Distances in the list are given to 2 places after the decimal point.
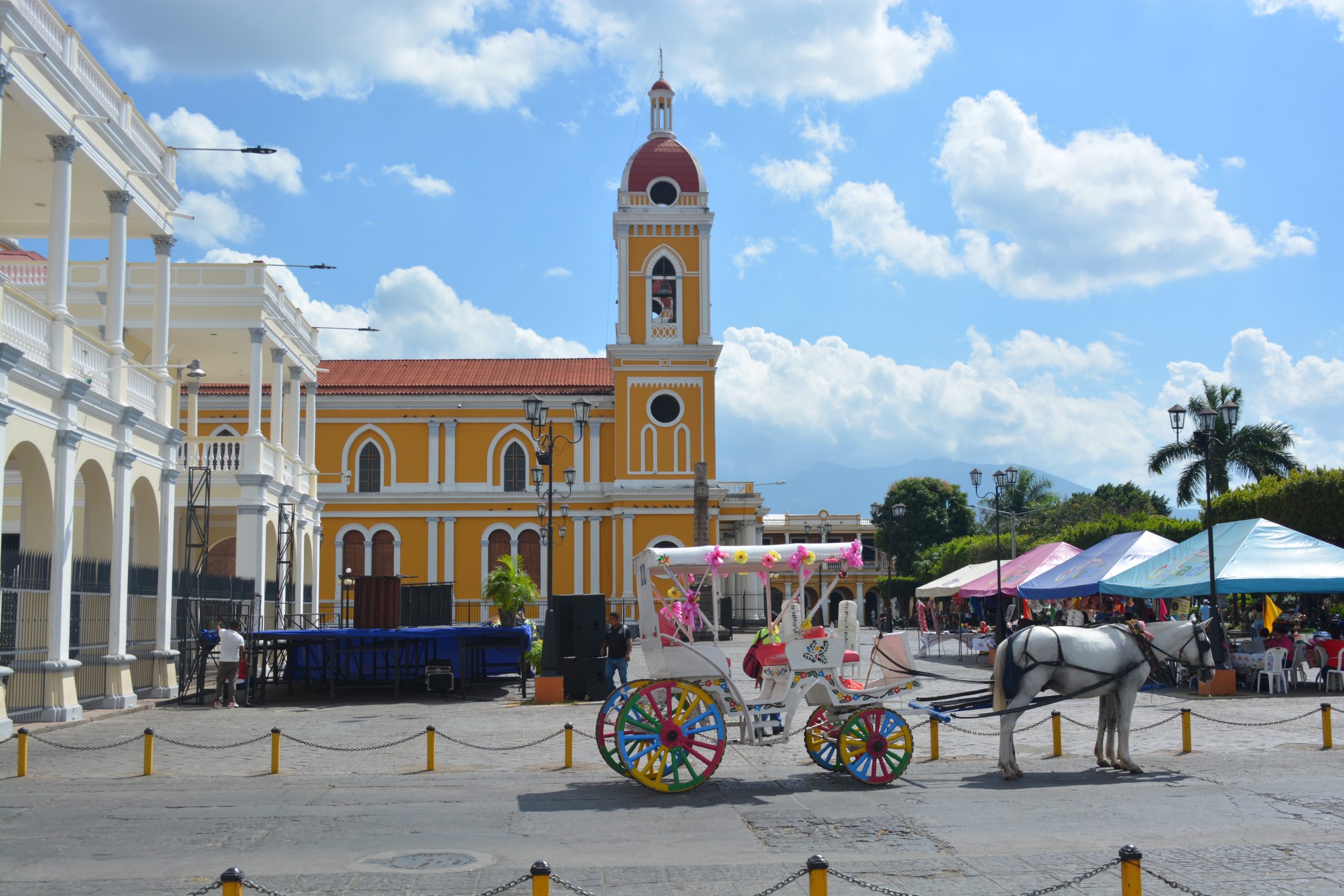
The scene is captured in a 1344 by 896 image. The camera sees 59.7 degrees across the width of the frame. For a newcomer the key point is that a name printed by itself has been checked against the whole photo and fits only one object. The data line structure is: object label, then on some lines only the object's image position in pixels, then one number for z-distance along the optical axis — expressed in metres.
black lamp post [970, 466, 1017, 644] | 30.12
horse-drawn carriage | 10.84
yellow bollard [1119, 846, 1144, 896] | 5.61
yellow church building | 47.44
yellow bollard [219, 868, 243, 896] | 5.43
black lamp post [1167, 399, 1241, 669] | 19.72
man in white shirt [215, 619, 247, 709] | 20.23
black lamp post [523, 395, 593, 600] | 23.41
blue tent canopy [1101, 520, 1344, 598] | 20.56
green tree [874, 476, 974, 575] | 75.31
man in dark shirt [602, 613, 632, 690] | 20.19
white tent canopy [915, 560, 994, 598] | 34.66
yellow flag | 18.64
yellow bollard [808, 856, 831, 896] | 5.59
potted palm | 25.75
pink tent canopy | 29.97
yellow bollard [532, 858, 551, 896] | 5.56
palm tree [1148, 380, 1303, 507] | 40.38
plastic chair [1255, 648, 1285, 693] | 20.22
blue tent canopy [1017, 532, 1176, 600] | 24.91
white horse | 11.65
